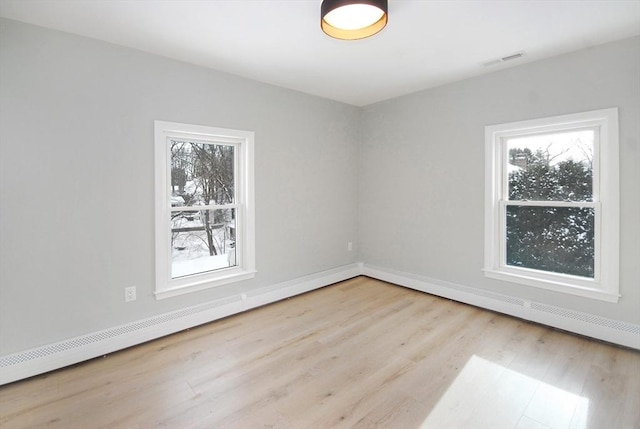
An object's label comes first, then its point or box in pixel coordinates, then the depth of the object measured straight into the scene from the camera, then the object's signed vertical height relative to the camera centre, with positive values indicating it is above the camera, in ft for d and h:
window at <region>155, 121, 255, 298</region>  9.45 +0.15
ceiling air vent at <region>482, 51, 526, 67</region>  9.38 +4.83
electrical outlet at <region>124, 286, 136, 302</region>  8.80 -2.36
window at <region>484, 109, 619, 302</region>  8.81 +0.27
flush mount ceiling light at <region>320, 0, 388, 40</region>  6.08 +4.12
